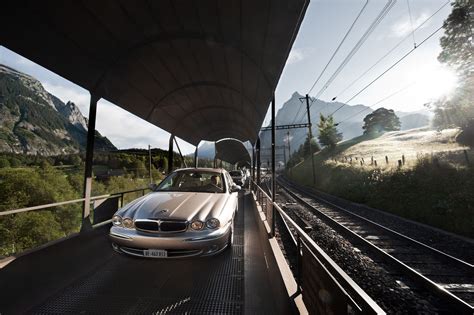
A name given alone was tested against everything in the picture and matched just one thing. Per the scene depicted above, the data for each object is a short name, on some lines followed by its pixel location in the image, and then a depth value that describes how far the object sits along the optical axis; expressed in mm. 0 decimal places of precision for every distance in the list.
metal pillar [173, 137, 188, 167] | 11309
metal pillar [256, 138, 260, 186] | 12507
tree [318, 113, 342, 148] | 45219
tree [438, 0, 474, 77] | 21609
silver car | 3395
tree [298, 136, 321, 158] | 48625
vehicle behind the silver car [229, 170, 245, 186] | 21709
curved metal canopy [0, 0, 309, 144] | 3674
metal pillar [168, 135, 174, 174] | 10656
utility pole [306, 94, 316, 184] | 27023
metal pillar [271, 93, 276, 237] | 5809
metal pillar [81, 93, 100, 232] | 5522
